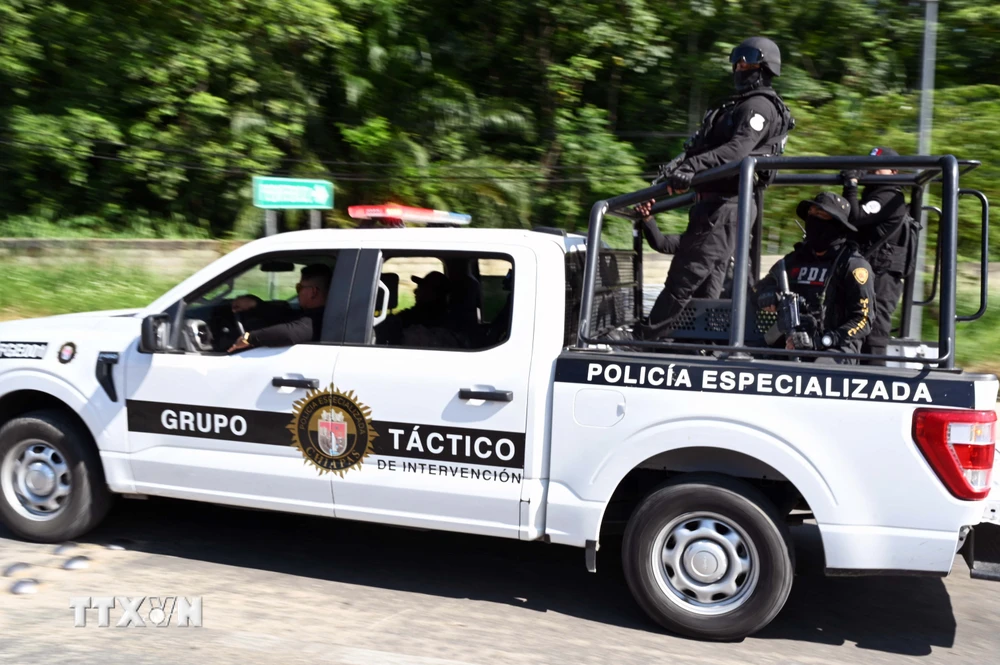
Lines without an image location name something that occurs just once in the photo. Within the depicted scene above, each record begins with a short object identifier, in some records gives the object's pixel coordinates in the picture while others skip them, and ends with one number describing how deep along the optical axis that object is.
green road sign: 8.07
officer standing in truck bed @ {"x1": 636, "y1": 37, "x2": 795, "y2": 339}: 4.96
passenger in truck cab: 4.84
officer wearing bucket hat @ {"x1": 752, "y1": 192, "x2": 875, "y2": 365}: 4.90
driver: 4.88
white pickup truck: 4.06
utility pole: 7.83
